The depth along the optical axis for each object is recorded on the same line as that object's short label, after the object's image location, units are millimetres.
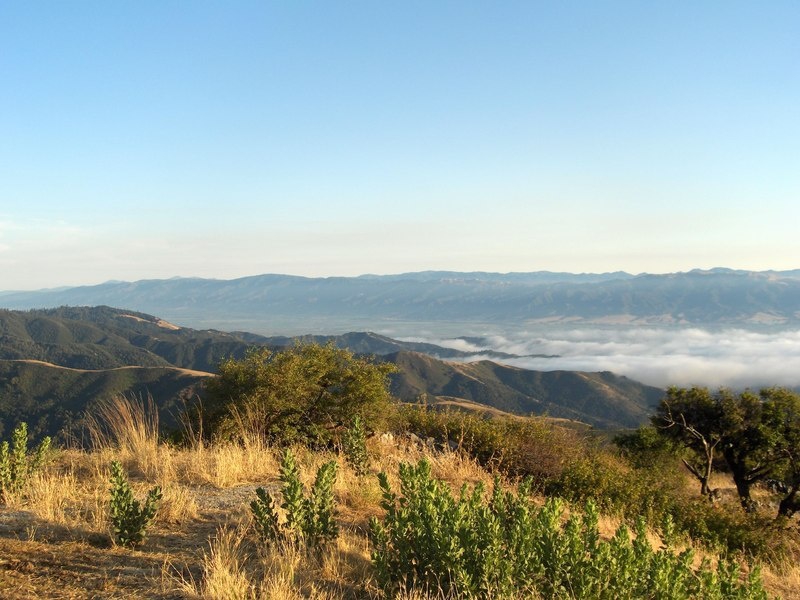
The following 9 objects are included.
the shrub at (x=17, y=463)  6078
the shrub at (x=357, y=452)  7504
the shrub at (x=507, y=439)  11117
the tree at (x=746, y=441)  24469
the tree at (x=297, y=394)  13312
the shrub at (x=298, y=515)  4809
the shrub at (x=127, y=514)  4699
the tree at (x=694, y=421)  25906
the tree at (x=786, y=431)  23578
